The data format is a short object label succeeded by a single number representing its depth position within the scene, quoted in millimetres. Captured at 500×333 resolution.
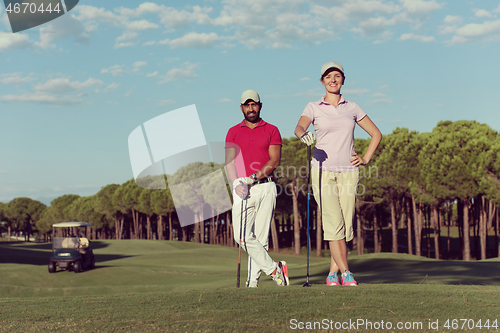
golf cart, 25594
